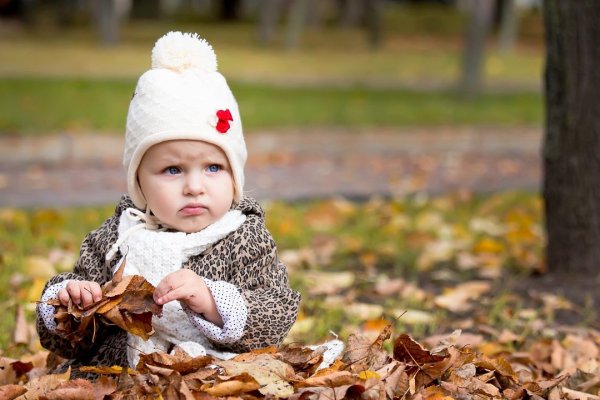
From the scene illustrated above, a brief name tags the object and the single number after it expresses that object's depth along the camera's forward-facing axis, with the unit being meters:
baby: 4.40
